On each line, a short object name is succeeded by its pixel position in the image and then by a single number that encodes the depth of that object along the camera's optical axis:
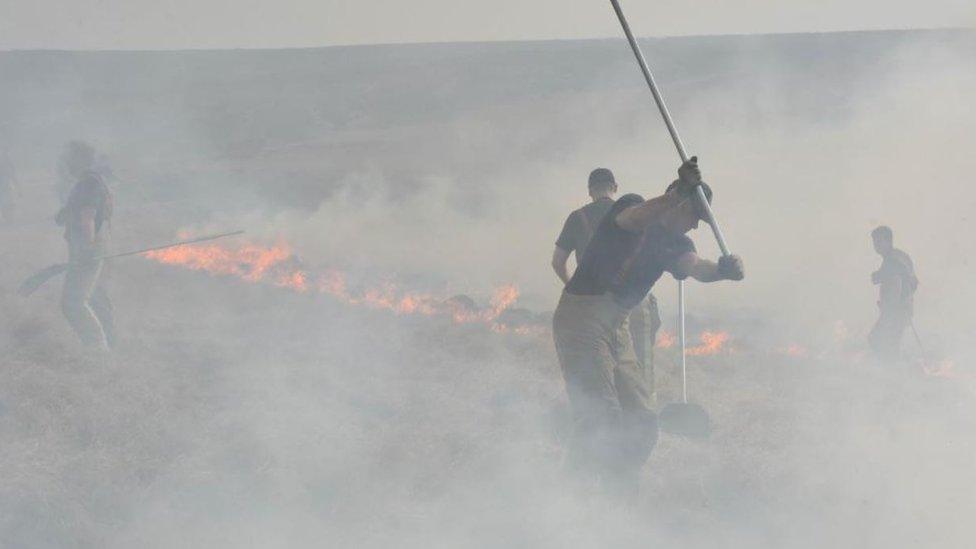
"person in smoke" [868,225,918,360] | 20.73
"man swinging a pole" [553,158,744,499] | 11.12
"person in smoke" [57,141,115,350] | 18.58
